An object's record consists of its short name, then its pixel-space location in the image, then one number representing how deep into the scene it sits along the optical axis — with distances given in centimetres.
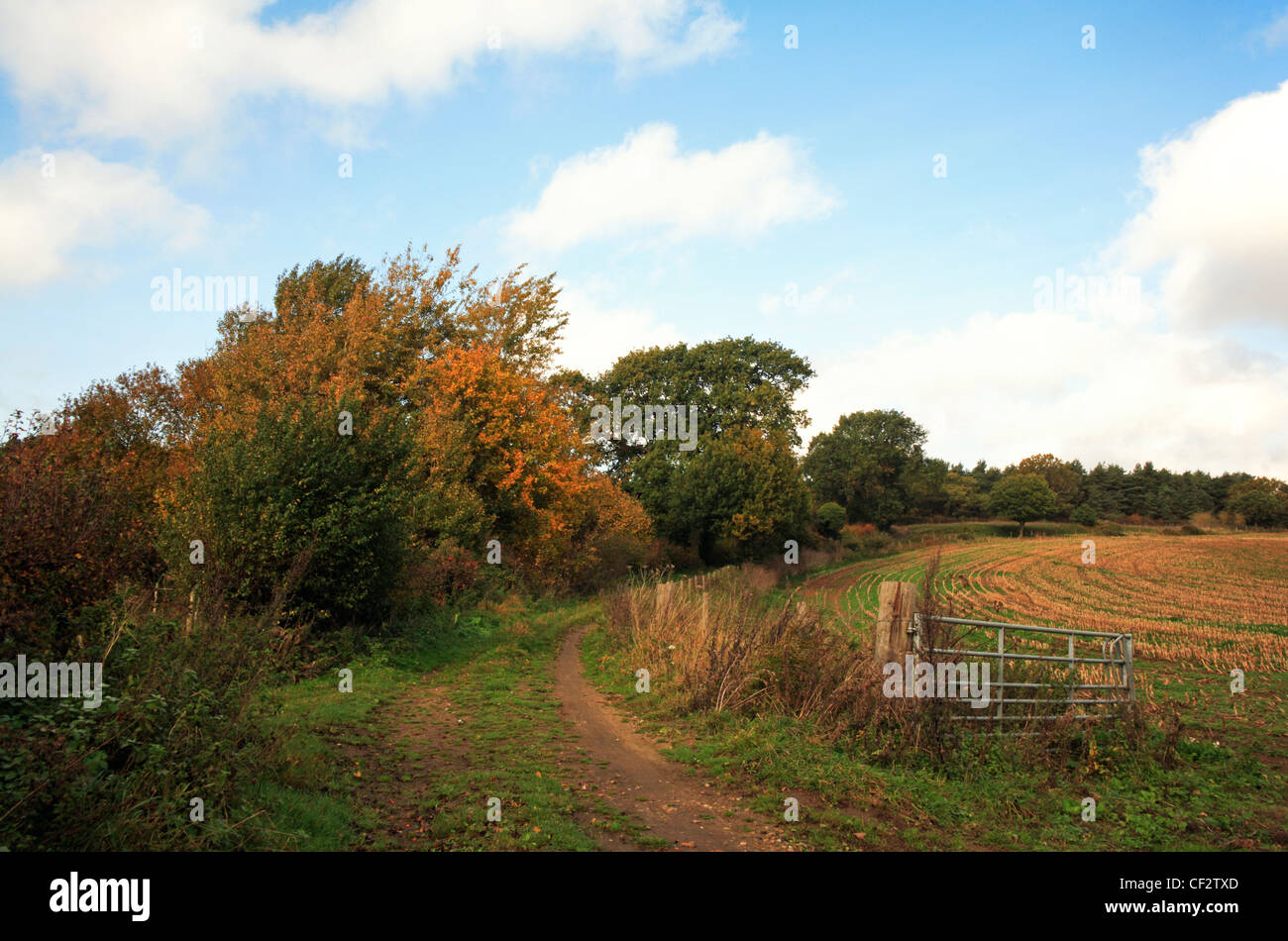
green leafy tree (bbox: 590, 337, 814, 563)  4559
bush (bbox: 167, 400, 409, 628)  1299
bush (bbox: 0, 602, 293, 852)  431
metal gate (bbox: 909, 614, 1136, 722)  960
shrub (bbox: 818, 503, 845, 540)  6394
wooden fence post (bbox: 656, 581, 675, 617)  1593
